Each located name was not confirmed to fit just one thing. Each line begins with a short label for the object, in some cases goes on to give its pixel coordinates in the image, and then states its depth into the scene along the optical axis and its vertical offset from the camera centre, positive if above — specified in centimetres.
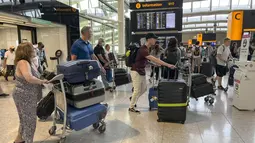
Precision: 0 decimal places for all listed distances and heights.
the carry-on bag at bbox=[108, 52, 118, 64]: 553 -11
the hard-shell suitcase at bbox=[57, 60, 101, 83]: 219 -20
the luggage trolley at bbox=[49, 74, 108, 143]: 220 -68
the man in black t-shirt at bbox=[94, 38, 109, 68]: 496 +1
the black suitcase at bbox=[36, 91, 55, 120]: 246 -70
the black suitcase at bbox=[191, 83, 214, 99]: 360 -71
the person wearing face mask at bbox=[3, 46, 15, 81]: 710 -25
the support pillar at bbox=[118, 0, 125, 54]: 1149 +170
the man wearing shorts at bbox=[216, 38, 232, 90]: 508 -11
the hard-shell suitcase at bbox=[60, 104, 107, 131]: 226 -78
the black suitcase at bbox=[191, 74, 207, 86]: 364 -51
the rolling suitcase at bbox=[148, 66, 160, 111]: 367 -87
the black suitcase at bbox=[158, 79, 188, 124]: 296 -75
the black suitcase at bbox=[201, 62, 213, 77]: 767 -65
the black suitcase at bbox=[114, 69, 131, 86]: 511 -65
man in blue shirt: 296 +11
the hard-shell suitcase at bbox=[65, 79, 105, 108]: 228 -50
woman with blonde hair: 205 -44
